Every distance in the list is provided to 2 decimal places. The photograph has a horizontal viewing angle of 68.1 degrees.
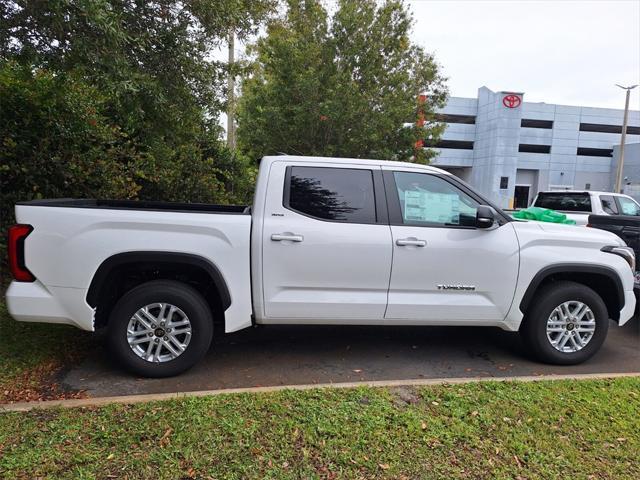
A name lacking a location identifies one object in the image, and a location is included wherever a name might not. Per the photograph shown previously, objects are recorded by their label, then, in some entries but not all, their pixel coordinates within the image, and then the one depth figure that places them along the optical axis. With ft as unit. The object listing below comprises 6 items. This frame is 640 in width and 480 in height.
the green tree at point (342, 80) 38.78
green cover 22.20
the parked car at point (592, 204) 36.58
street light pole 96.99
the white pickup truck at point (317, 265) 12.19
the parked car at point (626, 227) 19.65
